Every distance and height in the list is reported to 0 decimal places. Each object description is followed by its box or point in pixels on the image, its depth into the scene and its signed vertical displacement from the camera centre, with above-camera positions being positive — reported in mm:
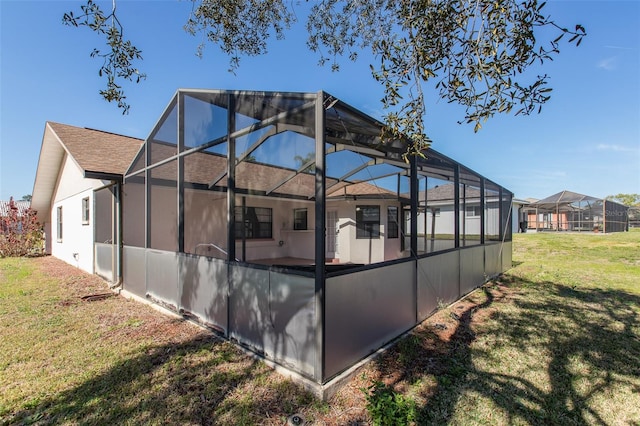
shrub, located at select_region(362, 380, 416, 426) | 2439 -1747
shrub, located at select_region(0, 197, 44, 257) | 13812 -1103
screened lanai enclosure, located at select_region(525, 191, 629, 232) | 25953 -413
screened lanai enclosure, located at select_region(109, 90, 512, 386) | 3092 -332
